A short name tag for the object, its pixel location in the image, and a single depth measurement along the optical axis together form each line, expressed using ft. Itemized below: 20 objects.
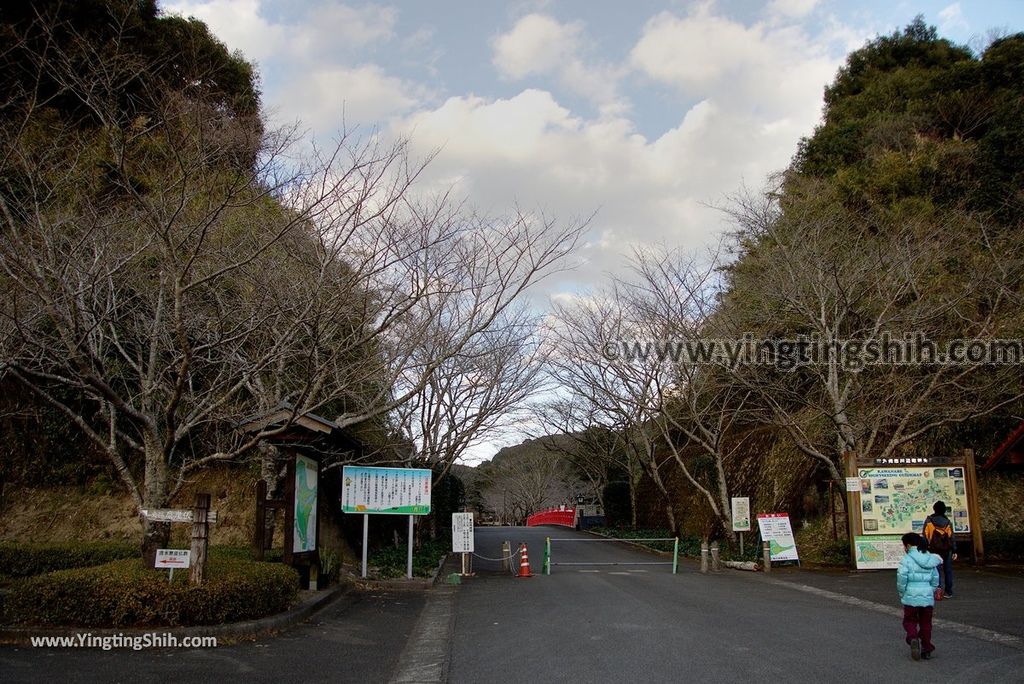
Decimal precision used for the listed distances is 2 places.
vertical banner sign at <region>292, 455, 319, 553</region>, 38.93
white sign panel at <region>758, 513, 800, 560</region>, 54.70
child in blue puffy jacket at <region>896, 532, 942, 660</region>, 22.90
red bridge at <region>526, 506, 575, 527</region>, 156.76
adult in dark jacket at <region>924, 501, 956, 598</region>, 35.06
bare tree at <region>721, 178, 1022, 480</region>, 55.83
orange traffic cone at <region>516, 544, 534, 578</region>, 54.29
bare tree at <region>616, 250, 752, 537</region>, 64.03
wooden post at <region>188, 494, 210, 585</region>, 28.27
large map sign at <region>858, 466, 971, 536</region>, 50.93
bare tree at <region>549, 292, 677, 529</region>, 71.82
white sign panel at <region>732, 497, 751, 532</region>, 58.95
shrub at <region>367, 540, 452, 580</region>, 51.85
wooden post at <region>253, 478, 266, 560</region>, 39.11
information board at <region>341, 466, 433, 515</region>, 49.57
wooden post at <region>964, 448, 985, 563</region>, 50.03
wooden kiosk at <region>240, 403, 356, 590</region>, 37.68
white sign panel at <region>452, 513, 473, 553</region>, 54.49
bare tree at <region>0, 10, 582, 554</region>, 29.71
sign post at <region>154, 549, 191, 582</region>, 27.30
